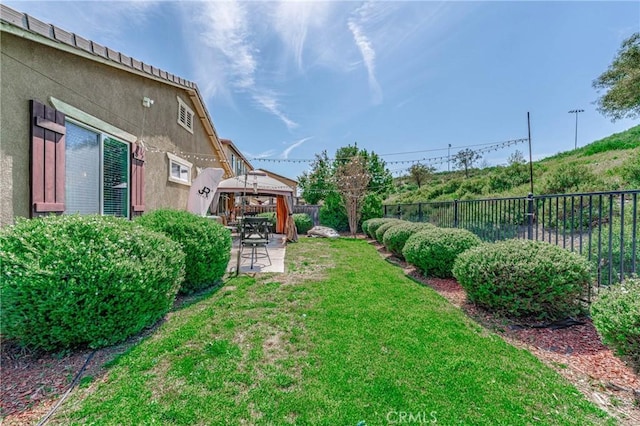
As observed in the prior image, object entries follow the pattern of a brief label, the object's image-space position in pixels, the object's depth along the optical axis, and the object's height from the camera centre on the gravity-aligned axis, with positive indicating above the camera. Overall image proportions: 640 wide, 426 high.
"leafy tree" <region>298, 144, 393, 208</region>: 22.95 +3.47
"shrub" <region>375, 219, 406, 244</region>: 10.04 -0.65
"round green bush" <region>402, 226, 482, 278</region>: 5.39 -0.79
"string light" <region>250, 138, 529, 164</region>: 10.52 +2.81
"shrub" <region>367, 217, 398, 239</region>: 11.85 -0.67
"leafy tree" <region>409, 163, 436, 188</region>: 32.28 +4.97
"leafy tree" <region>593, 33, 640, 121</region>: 12.93 +6.99
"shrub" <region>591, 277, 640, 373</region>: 2.15 -0.93
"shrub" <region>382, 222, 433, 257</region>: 7.42 -0.69
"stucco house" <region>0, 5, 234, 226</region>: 3.19 +1.40
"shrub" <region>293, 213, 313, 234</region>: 15.48 -0.76
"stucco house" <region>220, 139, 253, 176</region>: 20.97 +5.23
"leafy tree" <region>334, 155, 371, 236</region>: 15.26 +1.37
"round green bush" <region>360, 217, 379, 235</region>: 13.36 -0.82
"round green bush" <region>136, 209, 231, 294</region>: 4.36 -0.55
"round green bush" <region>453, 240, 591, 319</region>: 3.35 -0.90
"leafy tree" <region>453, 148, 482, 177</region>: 27.25 +5.41
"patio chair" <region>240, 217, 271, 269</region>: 6.91 -0.65
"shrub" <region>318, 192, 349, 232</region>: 16.67 -0.20
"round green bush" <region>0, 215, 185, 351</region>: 2.41 -0.74
